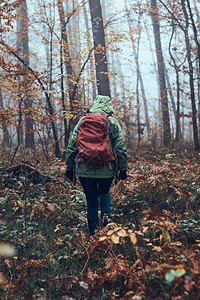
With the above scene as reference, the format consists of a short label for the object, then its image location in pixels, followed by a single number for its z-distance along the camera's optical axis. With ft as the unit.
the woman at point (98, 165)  11.10
